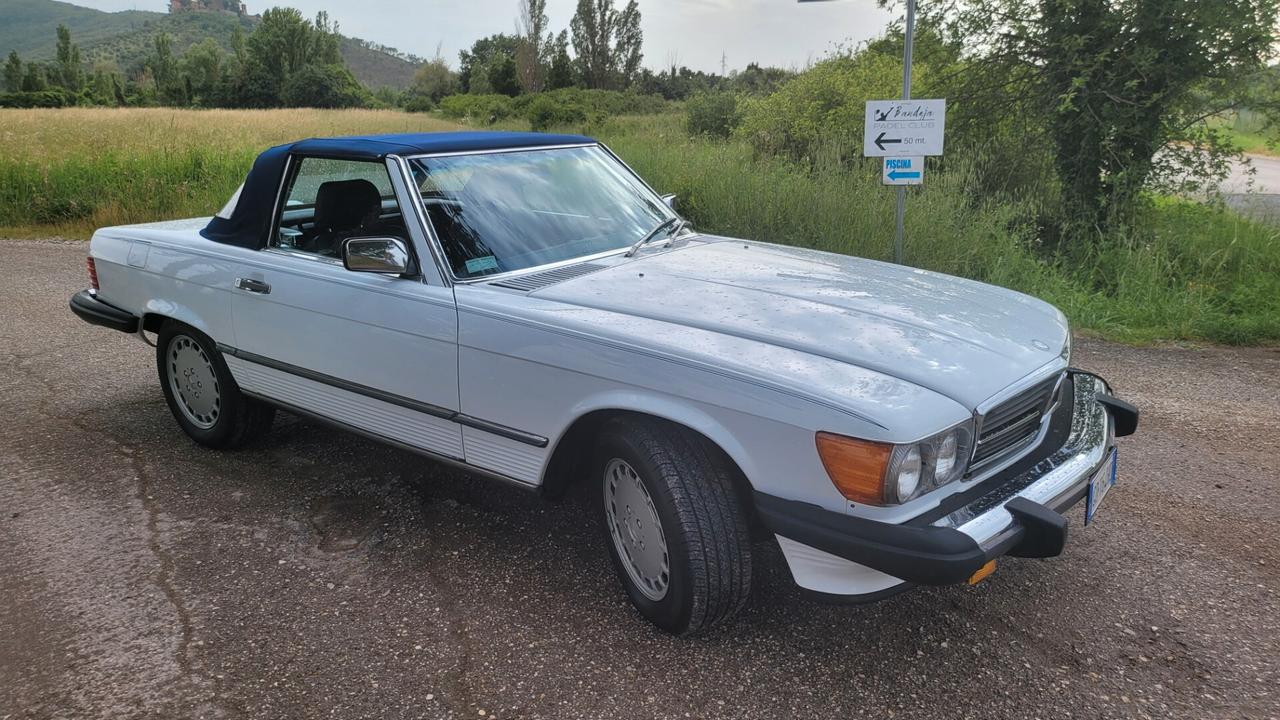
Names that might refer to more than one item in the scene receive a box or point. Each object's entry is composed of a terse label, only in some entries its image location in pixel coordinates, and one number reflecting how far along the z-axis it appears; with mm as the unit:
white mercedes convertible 2344
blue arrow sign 6547
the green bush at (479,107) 45750
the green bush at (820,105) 12258
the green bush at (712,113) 22891
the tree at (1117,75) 8383
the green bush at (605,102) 41219
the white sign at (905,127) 6367
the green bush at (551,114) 38312
